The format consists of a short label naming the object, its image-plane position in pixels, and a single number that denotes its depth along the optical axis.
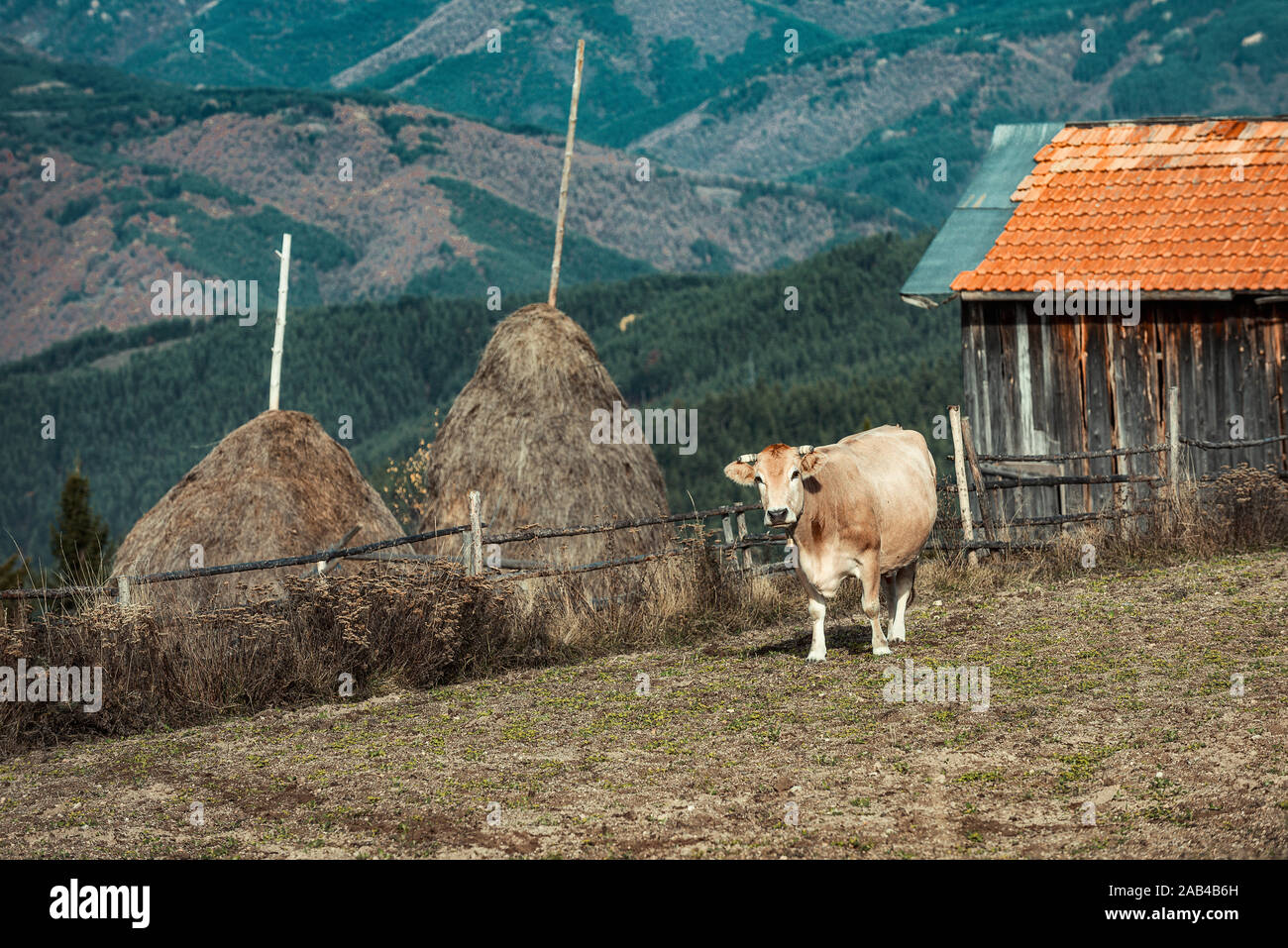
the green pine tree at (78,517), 45.81
